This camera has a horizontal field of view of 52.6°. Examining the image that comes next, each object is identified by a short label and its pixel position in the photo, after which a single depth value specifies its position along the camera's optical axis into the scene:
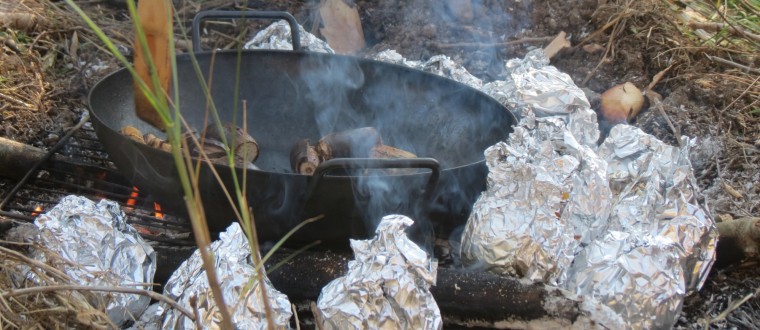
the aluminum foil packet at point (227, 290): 1.69
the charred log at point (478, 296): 1.86
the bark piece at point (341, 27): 3.48
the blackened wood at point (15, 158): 2.37
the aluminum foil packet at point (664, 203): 2.06
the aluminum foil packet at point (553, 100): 2.62
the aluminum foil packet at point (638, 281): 1.88
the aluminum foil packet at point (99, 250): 1.81
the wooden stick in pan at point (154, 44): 2.07
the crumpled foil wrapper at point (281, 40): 3.10
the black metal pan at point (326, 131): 1.89
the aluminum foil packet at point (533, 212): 2.00
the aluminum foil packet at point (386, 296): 1.70
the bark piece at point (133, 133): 2.19
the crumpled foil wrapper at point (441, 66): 2.96
